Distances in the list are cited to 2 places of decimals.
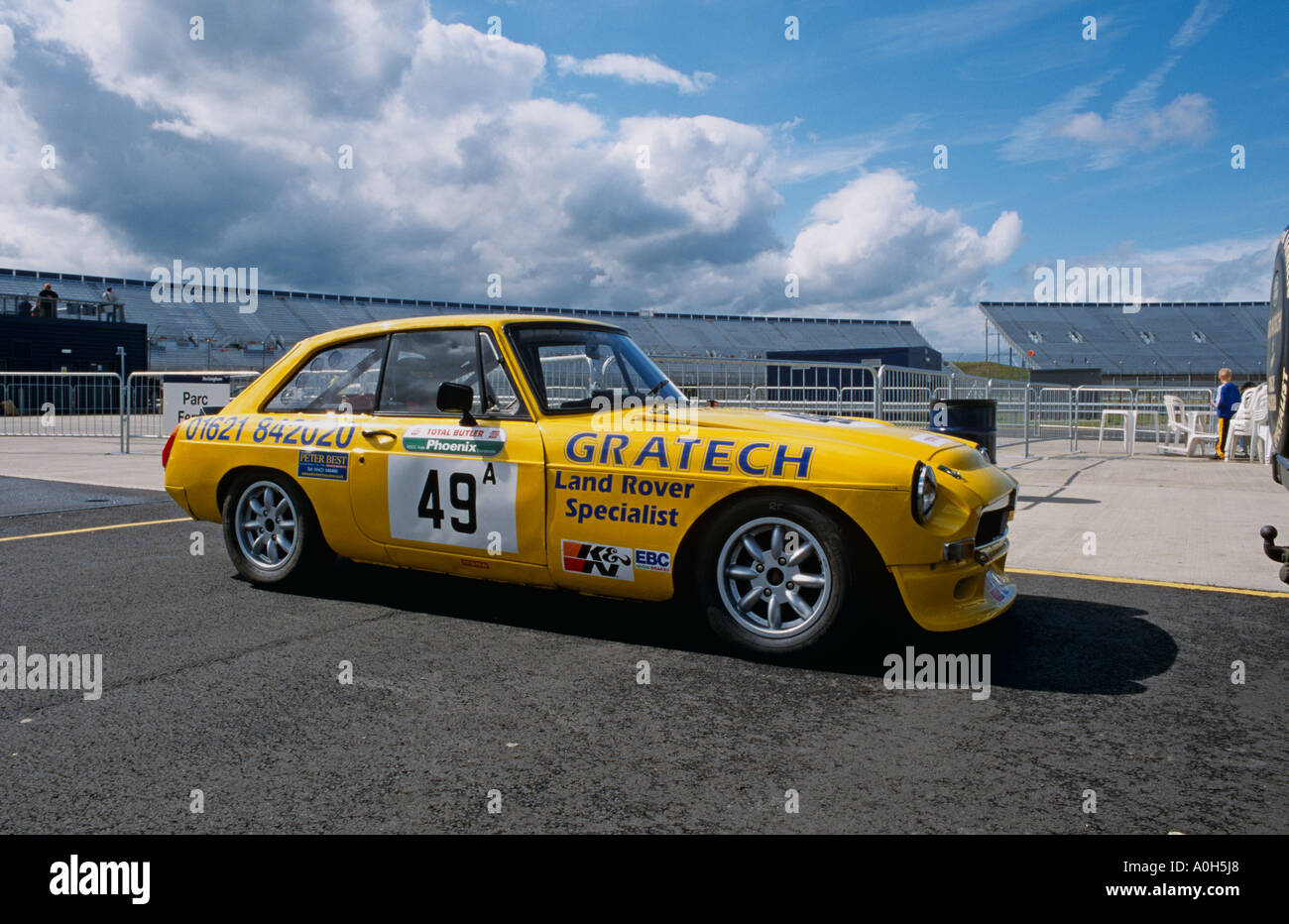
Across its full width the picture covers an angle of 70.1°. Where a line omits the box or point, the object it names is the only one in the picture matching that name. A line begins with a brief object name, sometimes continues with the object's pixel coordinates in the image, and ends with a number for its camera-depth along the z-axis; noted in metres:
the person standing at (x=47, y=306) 36.91
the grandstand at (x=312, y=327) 53.12
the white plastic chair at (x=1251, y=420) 14.91
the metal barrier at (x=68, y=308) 37.19
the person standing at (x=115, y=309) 38.75
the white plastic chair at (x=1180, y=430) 16.59
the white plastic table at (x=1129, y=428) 16.89
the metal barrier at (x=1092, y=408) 18.64
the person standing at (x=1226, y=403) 15.97
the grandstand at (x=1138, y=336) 59.84
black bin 7.46
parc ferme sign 14.62
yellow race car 3.81
